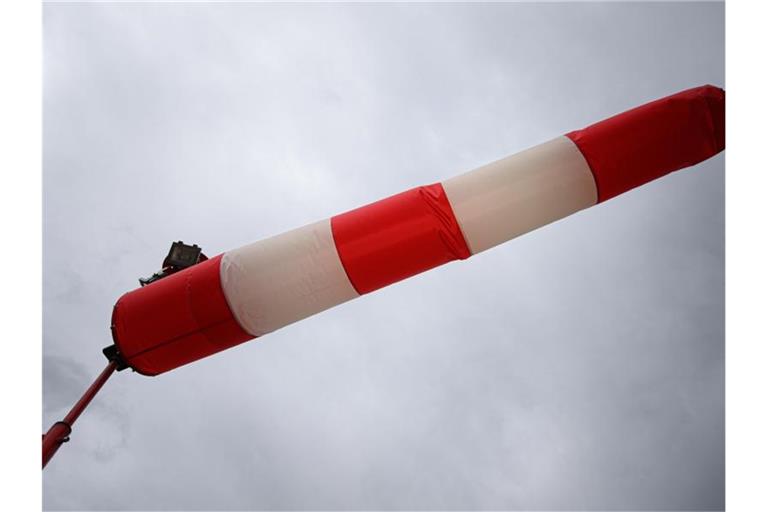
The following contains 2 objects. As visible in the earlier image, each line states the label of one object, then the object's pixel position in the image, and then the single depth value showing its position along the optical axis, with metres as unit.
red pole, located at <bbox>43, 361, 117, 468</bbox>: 4.16
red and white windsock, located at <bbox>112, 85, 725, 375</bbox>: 4.78
